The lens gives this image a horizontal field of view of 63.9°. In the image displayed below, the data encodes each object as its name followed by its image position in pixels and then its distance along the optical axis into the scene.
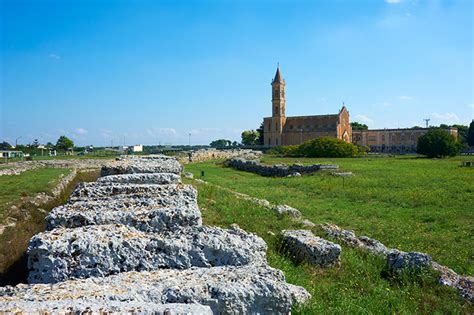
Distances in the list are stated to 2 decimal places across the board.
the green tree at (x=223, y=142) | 126.18
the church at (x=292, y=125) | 105.09
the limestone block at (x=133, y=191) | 7.11
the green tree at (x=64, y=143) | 87.69
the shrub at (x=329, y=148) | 62.56
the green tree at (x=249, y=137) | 138.88
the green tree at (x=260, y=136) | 122.94
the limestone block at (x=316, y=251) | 7.40
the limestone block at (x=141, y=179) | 8.63
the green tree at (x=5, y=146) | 86.13
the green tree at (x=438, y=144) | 60.94
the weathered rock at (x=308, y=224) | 10.89
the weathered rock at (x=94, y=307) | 2.91
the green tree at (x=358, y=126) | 150.68
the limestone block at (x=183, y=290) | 3.47
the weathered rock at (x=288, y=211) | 11.95
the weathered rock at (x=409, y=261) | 7.21
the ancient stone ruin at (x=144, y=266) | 3.40
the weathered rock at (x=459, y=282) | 6.25
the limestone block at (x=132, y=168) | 10.38
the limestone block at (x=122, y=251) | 4.39
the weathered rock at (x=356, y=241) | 8.75
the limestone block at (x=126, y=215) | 5.59
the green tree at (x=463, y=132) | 113.69
